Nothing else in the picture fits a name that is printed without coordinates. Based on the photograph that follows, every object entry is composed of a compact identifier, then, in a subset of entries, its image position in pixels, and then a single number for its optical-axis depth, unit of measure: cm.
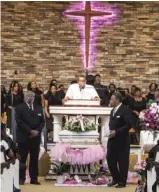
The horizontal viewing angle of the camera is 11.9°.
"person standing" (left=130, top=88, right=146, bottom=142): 1391
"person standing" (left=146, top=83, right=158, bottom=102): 1487
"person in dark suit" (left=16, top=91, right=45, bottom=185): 1078
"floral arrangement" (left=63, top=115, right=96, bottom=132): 1141
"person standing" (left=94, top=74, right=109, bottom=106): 1401
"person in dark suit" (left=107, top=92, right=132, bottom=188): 1063
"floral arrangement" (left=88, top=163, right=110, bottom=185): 1113
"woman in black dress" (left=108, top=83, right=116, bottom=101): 1493
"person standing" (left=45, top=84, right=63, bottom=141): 1417
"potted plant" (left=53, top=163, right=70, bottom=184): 1116
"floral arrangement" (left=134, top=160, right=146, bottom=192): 837
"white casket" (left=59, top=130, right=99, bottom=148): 1141
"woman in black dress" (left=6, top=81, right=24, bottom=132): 1339
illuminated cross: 1668
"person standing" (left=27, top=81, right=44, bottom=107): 1314
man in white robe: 1218
